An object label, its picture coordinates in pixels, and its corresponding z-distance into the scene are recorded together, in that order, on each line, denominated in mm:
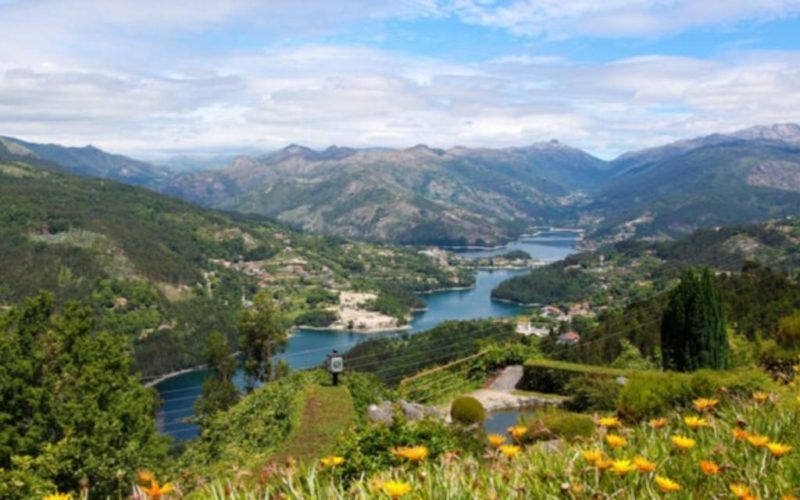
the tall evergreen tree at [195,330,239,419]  25766
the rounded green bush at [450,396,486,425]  10102
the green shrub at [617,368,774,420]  5770
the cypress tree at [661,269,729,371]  14891
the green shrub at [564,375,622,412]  11539
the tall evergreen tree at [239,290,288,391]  21703
